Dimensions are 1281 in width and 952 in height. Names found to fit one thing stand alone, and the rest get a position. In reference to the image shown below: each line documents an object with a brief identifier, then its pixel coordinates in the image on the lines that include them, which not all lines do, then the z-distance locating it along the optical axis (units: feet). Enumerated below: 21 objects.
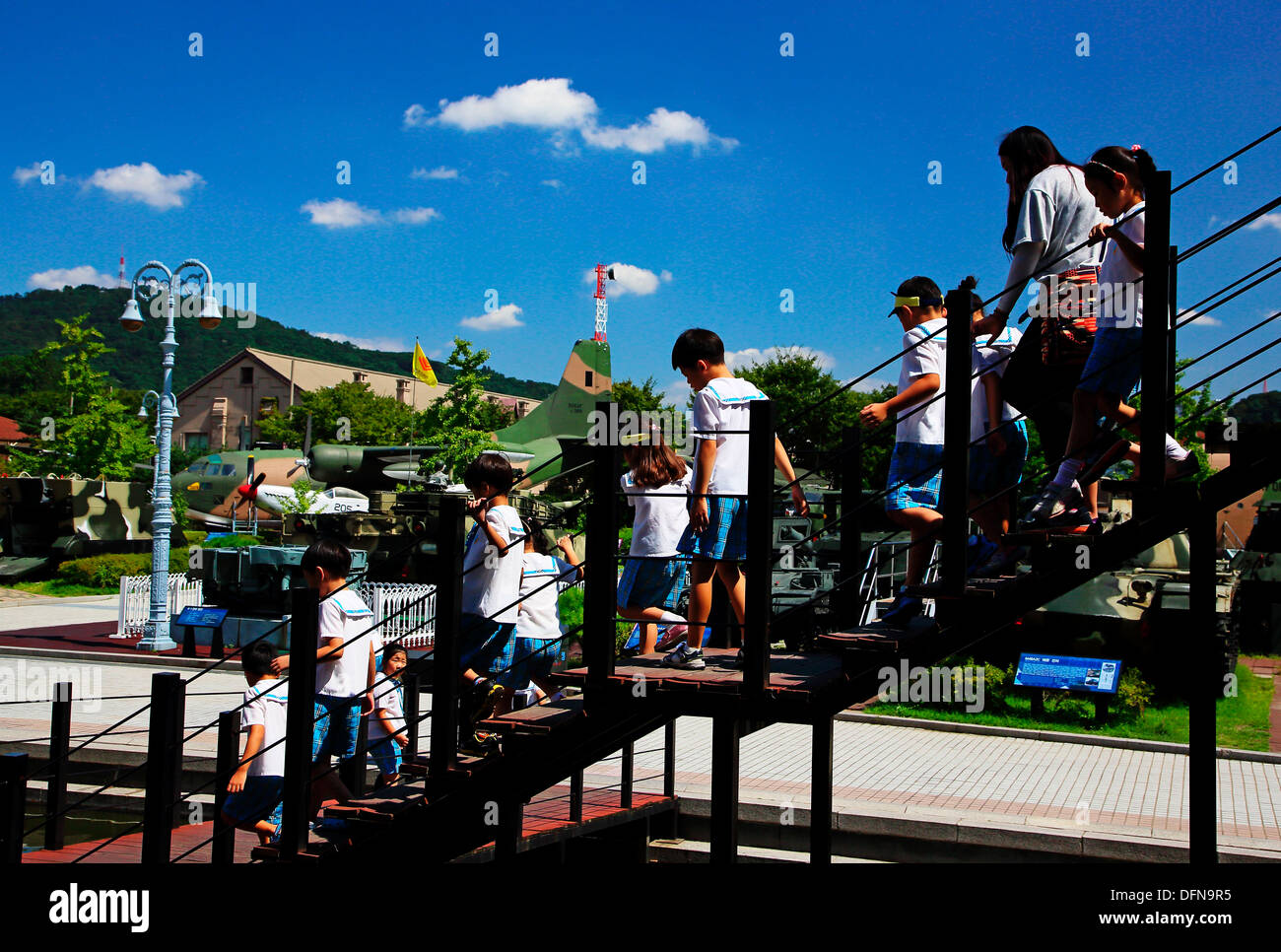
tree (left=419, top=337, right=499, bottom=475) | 117.29
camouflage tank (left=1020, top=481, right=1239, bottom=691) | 39.96
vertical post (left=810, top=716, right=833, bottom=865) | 15.03
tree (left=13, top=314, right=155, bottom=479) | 113.70
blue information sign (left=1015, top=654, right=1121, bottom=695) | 37.68
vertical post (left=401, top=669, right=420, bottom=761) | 23.32
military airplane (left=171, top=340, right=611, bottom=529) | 109.19
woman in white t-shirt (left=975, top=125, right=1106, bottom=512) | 15.17
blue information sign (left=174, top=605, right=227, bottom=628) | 54.39
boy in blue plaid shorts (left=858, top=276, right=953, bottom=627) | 16.46
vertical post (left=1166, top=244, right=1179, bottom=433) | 13.46
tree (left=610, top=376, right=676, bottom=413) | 189.78
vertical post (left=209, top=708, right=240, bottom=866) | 17.65
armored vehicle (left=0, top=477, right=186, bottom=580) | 99.60
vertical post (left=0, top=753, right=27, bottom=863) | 19.79
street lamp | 58.23
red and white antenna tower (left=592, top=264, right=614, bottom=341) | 168.74
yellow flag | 135.03
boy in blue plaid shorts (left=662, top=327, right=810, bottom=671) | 15.79
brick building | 261.03
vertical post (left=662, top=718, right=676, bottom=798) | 24.75
